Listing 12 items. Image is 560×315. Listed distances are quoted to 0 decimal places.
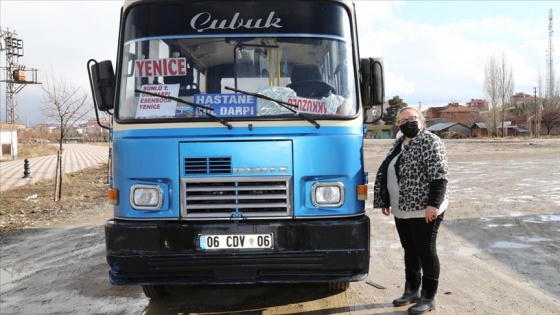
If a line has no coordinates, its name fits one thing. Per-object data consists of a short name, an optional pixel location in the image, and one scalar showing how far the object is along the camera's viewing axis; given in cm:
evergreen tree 7762
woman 437
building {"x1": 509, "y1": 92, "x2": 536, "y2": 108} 9280
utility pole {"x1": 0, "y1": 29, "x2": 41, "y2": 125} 5034
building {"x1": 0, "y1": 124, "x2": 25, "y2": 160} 3412
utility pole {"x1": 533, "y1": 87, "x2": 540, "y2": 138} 6775
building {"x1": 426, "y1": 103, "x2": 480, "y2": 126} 10456
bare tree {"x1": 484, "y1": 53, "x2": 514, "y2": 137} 6725
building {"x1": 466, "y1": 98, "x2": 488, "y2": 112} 10014
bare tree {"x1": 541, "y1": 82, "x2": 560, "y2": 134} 7381
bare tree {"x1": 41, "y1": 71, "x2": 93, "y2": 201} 1515
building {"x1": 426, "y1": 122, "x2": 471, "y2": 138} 7858
